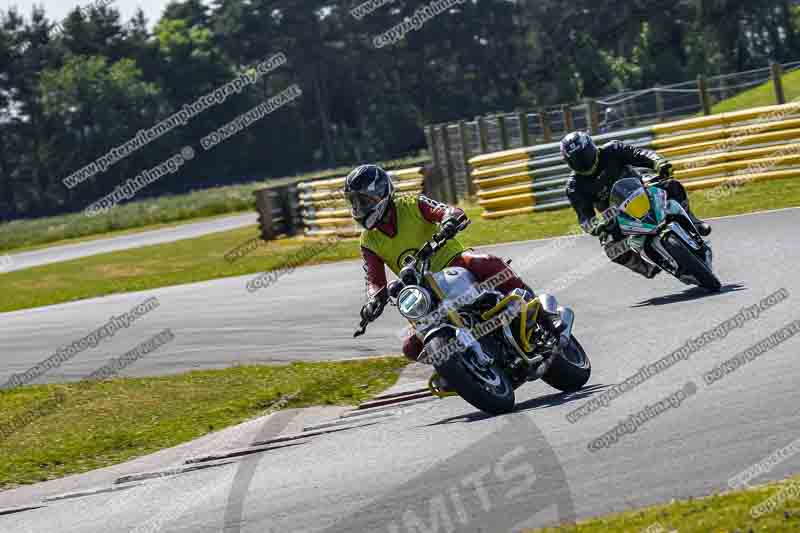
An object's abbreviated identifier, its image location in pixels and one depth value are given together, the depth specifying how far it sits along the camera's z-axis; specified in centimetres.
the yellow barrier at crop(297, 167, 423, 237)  2653
